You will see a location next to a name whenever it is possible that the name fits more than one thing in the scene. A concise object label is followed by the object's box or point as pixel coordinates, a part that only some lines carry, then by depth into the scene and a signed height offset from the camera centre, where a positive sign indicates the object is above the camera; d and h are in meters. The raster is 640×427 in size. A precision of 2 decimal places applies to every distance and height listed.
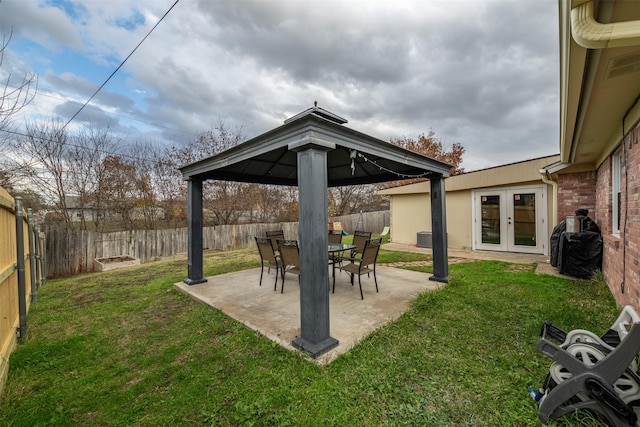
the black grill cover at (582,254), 4.72 -0.84
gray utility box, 9.30 -1.02
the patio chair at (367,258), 3.94 -0.72
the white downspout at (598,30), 1.28 +0.90
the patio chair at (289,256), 3.90 -0.67
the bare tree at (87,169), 8.48 +1.63
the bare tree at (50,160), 7.54 +1.76
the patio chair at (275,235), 6.18 -0.53
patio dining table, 4.50 -0.64
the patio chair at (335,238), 6.12 -0.59
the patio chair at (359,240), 5.47 -0.61
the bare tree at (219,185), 11.92 +1.44
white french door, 7.37 -0.27
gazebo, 2.48 +0.54
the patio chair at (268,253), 4.47 -0.70
